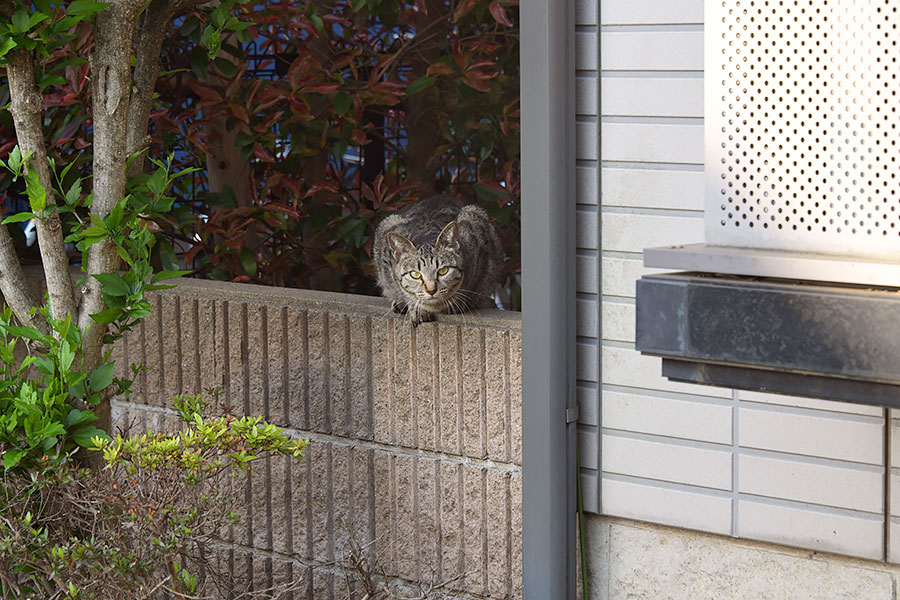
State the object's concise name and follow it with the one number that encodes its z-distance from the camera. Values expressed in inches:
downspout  219.0
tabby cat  252.8
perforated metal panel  147.9
